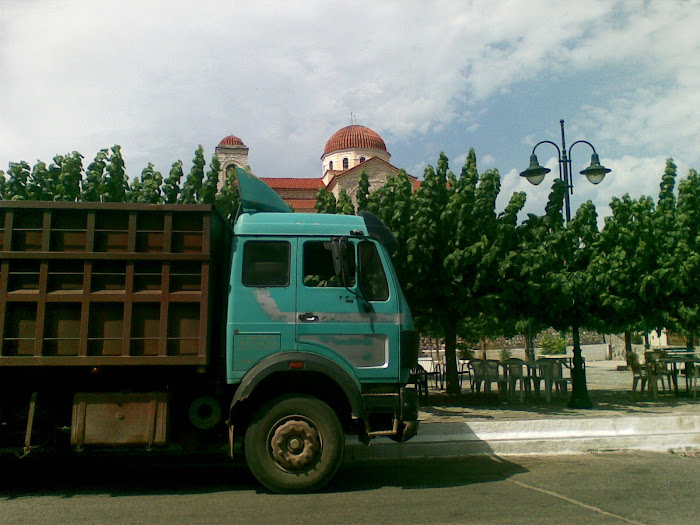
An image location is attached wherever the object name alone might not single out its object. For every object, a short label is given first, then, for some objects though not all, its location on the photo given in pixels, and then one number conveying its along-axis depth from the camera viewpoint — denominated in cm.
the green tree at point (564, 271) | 1275
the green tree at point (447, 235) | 1246
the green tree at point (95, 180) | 1193
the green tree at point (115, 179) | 1196
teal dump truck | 672
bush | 3866
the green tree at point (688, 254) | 1369
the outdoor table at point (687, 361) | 1515
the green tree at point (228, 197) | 1261
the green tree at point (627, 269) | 1353
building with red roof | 5909
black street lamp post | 1345
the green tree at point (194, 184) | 1250
